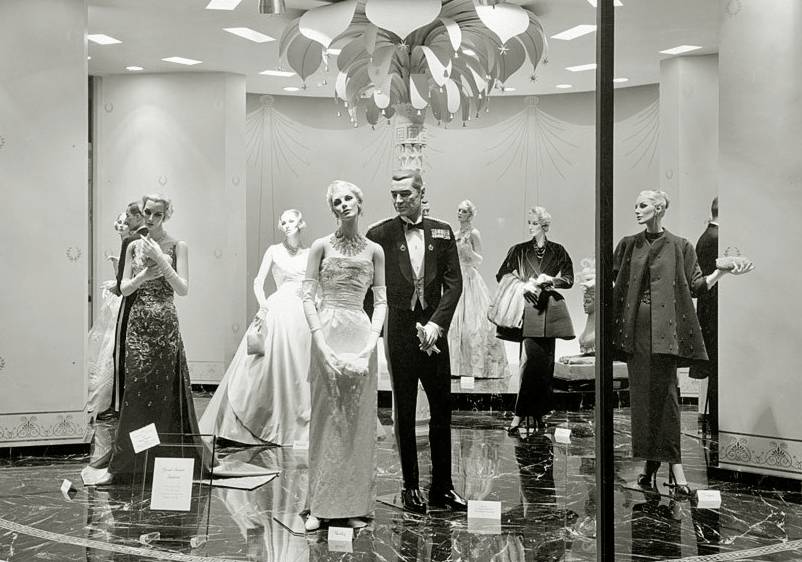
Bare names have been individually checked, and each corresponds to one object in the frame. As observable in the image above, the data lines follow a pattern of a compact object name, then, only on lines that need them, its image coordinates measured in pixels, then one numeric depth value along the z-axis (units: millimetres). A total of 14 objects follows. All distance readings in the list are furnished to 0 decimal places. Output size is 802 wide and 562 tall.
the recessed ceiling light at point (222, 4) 5453
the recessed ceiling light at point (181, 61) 6844
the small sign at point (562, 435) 5219
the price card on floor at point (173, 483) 3379
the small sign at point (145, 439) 3432
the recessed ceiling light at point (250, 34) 6090
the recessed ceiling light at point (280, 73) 6850
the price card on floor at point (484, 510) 3643
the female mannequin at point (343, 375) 3549
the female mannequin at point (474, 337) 6832
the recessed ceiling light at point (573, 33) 5325
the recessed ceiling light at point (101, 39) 6311
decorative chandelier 4551
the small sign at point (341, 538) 3340
